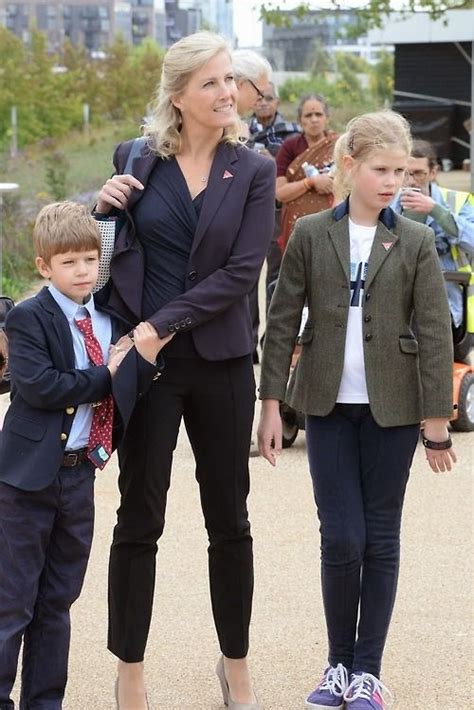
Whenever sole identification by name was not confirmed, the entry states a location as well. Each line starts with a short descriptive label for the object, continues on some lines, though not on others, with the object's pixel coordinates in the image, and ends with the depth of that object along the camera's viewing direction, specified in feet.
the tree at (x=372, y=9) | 94.57
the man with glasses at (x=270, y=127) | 55.90
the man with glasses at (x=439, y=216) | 38.65
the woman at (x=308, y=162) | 50.59
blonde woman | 21.64
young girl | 22.64
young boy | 20.39
